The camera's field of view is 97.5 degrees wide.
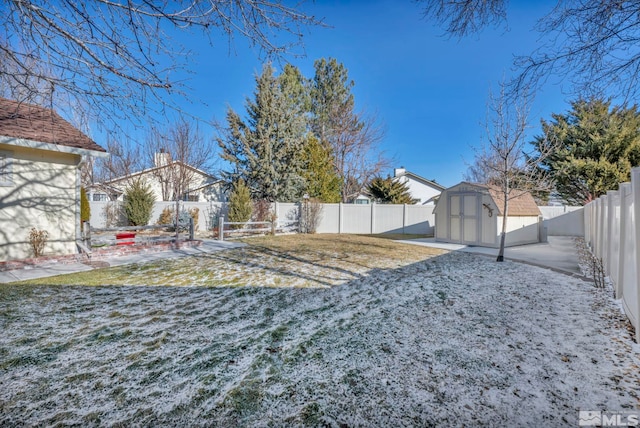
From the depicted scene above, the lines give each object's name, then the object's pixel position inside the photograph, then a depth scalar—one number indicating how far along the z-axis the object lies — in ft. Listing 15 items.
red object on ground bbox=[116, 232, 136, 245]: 25.48
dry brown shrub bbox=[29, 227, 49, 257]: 20.59
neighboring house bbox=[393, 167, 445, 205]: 90.95
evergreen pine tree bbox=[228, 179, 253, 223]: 44.45
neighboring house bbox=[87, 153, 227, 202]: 53.52
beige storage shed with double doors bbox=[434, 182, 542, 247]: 32.30
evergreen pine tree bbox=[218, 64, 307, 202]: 53.06
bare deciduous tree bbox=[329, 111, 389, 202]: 67.15
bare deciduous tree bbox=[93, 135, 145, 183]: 58.49
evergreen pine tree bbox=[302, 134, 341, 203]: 55.88
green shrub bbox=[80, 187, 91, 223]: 29.66
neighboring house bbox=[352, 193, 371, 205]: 86.12
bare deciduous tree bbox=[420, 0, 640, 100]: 9.62
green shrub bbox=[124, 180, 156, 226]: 44.60
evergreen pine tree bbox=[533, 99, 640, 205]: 54.44
